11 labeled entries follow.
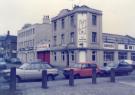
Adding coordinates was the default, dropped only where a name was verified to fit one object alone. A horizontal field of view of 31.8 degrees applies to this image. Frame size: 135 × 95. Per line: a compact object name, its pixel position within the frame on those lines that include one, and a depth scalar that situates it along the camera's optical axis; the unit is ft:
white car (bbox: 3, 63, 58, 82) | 58.18
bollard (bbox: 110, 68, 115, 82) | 59.85
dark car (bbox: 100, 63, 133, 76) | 79.30
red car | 70.23
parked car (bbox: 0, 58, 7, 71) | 108.78
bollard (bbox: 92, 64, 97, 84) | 56.75
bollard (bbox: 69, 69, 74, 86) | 52.65
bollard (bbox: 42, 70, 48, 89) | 48.53
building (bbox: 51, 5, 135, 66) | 114.52
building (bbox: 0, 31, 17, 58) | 230.89
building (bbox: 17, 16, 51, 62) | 156.94
